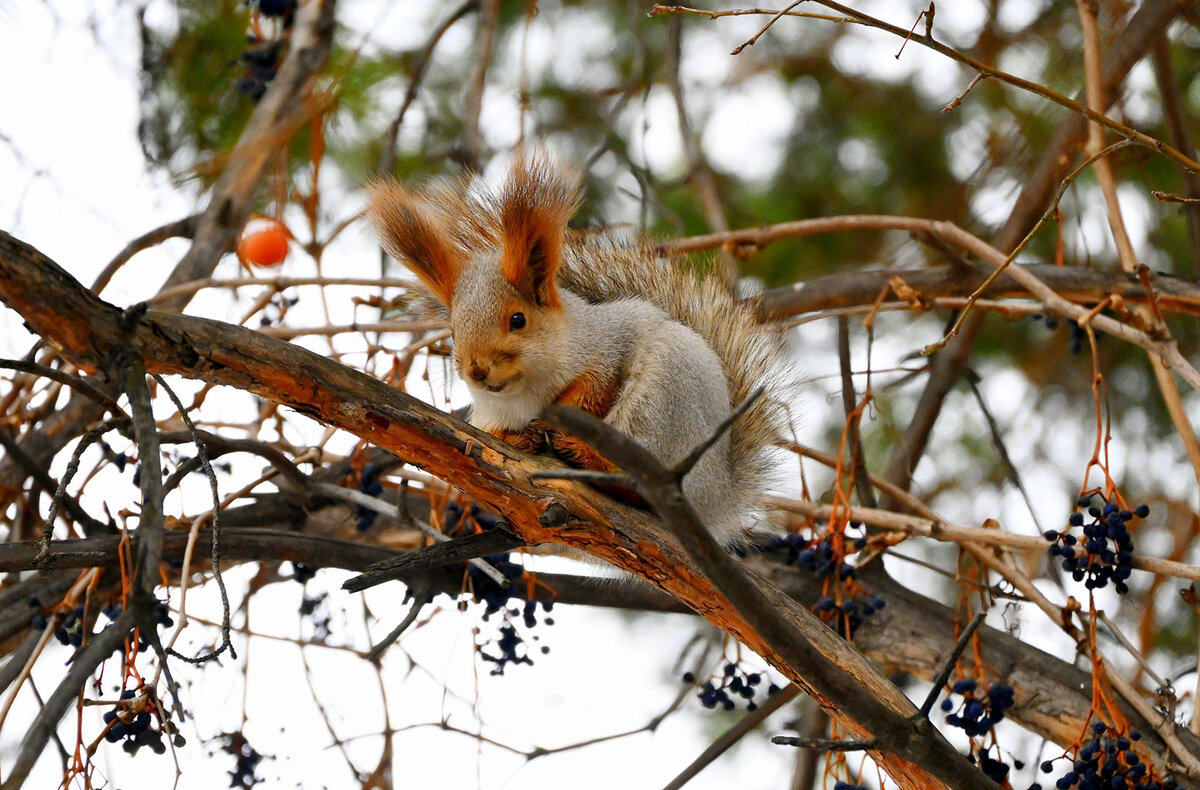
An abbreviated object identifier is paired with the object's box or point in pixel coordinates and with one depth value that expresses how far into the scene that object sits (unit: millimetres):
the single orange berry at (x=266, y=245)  5145
